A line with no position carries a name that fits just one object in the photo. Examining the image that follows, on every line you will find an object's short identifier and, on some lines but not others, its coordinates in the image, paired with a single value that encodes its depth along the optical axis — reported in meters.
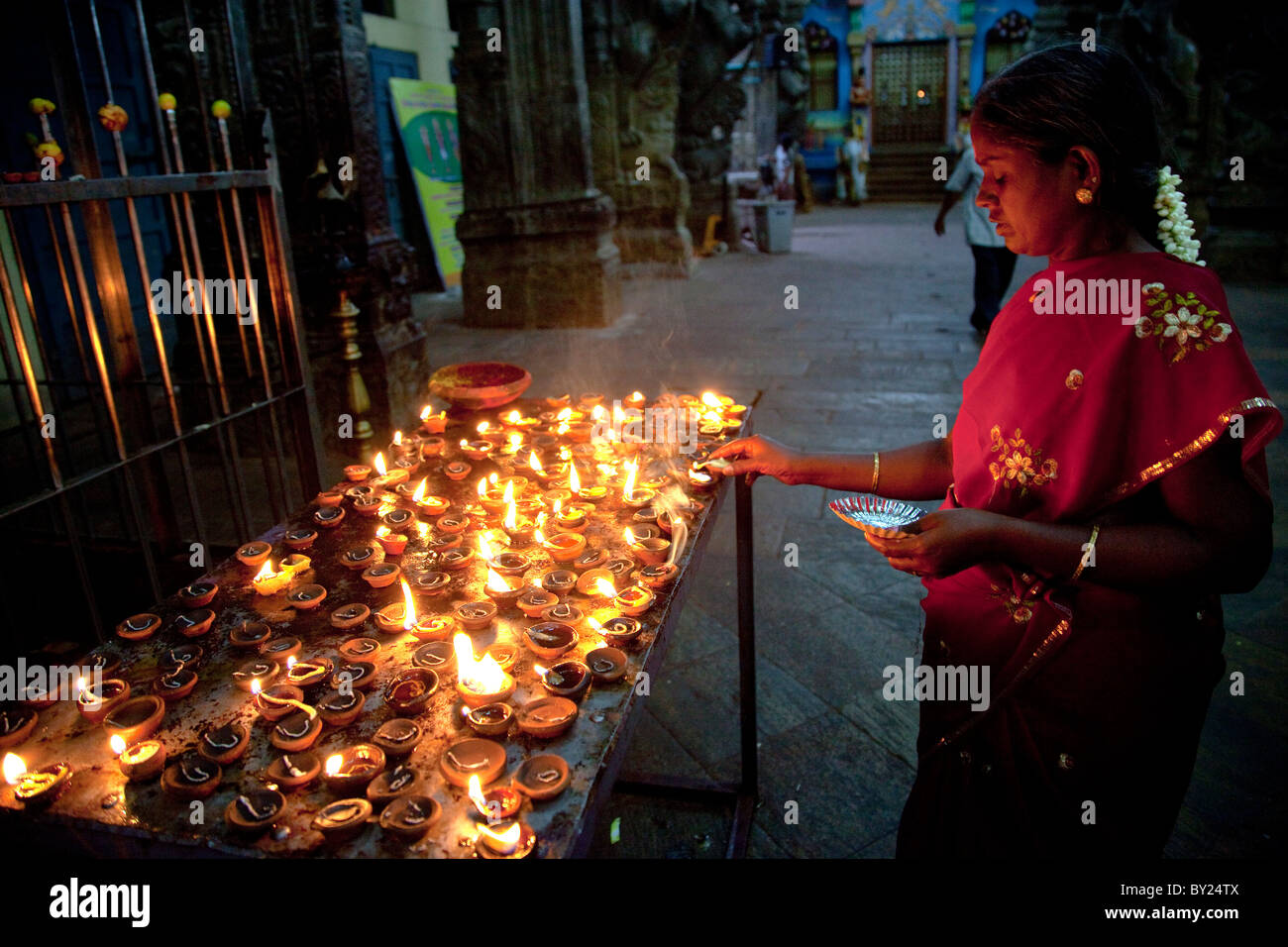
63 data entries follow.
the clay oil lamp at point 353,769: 1.39
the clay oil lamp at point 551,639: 1.74
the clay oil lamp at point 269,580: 1.98
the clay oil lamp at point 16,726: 1.47
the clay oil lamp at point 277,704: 1.55
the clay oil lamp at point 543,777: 1.36
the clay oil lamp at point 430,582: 2.03
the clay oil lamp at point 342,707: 1.56
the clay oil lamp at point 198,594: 1.91
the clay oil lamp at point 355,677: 1.65
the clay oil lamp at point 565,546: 2.15
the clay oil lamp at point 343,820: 1.30
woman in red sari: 1.53
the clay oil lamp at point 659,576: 1.97
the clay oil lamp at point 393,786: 1.37
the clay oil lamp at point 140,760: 1.42
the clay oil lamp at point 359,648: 1.74
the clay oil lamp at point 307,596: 1.93
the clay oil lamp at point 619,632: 1.76
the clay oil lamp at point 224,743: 1.46
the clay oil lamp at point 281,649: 1.75
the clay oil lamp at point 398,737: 1.47
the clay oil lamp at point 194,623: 1.82
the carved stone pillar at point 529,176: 8.92
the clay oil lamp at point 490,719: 1.50
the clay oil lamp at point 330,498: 2.43
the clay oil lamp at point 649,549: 2.12
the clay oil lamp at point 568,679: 1.60
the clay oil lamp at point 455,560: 2.12
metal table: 1.31
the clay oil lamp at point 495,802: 1.31
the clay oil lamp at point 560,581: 2.00
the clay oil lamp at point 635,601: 1.88
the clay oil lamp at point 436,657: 1.71
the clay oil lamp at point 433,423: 3.03
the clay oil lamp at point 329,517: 2.31
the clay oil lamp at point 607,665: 1.64
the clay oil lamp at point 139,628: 1.81
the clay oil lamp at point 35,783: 1.34
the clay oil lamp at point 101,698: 1.54
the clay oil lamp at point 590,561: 2.10
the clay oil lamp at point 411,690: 1.58
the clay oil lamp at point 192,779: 1.37
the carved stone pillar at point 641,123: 11.41
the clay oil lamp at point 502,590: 1.97
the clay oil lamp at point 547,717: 1.49
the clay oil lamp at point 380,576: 2.02
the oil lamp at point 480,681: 1.57
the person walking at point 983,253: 8.19
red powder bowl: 3.18
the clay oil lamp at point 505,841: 1.25
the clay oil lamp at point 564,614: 1.87
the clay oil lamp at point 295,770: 1.40
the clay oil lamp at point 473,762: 1.39
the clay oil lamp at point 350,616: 1.86
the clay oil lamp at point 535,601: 1.91
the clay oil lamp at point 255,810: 1.29
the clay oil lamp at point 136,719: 1.49
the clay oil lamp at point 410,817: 1.29
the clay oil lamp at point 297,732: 1.49
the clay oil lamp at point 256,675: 1.65
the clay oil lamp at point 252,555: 2.07
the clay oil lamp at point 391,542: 2.18
